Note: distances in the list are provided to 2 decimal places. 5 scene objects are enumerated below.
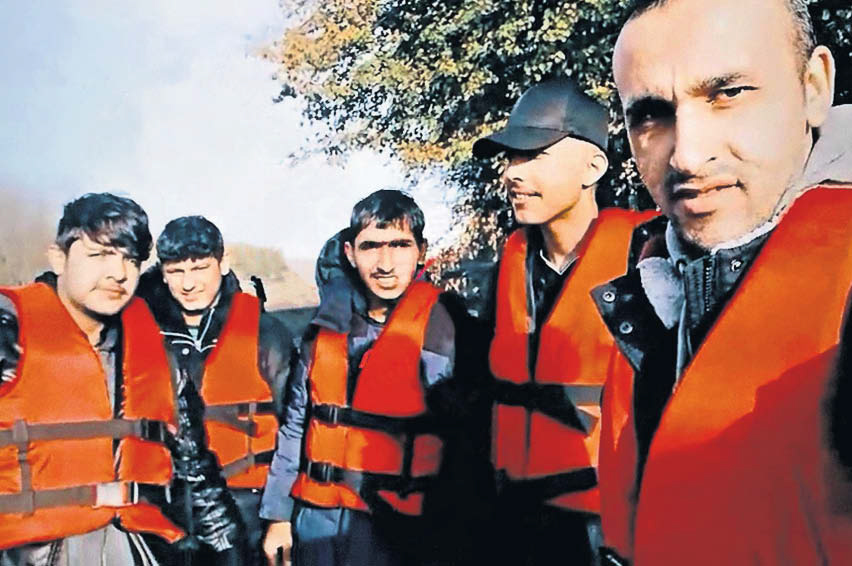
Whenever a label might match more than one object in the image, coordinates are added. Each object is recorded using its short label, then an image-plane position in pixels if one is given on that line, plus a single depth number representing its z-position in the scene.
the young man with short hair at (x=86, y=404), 1.61
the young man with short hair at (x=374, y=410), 1.70
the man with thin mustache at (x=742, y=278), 0.63
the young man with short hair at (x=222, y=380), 1.84
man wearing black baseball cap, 1.45
